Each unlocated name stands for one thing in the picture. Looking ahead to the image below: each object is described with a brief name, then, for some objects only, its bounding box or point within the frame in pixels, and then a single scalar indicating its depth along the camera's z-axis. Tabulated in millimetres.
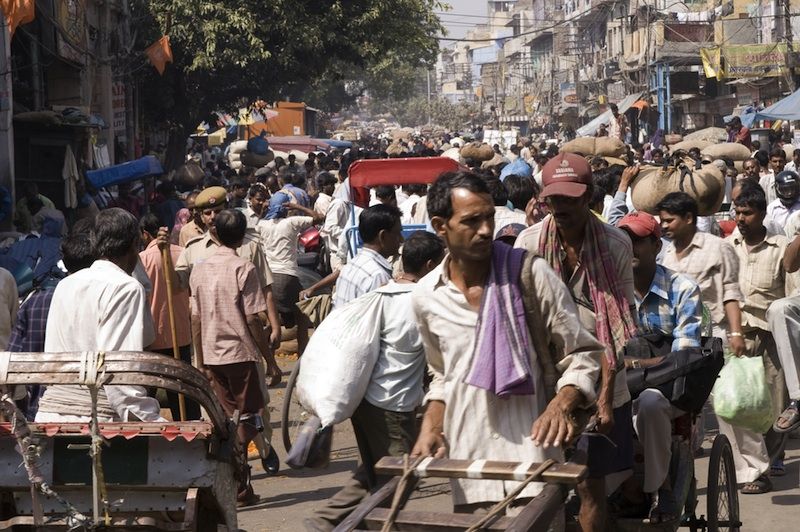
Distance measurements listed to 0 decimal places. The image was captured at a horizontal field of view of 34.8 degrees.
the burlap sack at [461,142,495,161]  21006
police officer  8531
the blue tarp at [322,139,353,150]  52844
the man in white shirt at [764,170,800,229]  9959
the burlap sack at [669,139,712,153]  23181
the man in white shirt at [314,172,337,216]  15017
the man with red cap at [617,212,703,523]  5129
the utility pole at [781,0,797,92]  31109
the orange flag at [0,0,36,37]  12188
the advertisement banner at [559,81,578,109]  66875
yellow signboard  32750
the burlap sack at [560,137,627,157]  18297
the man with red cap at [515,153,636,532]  4496
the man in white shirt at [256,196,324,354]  11945
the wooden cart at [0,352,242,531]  4496
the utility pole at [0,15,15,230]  16219
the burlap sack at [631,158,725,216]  8305
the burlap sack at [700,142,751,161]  20453
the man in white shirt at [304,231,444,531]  5324
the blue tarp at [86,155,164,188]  17906
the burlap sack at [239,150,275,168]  33562
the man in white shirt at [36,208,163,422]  4906
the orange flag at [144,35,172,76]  23266
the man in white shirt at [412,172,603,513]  3846
